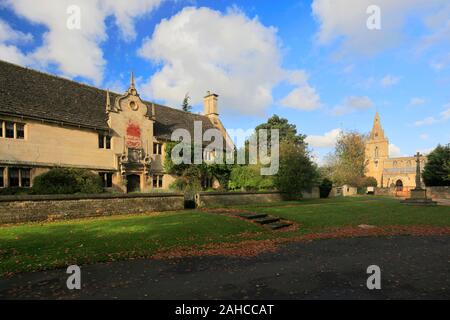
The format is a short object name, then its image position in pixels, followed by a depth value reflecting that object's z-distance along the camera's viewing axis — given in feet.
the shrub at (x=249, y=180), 107.04
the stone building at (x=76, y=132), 73.34
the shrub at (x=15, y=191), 68.28
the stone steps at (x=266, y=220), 55.50
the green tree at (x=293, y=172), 105.60
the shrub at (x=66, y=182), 70.08
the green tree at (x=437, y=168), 145.89
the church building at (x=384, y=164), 272.72
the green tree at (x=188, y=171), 103.96
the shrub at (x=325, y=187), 144.25
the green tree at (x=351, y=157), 210.22
